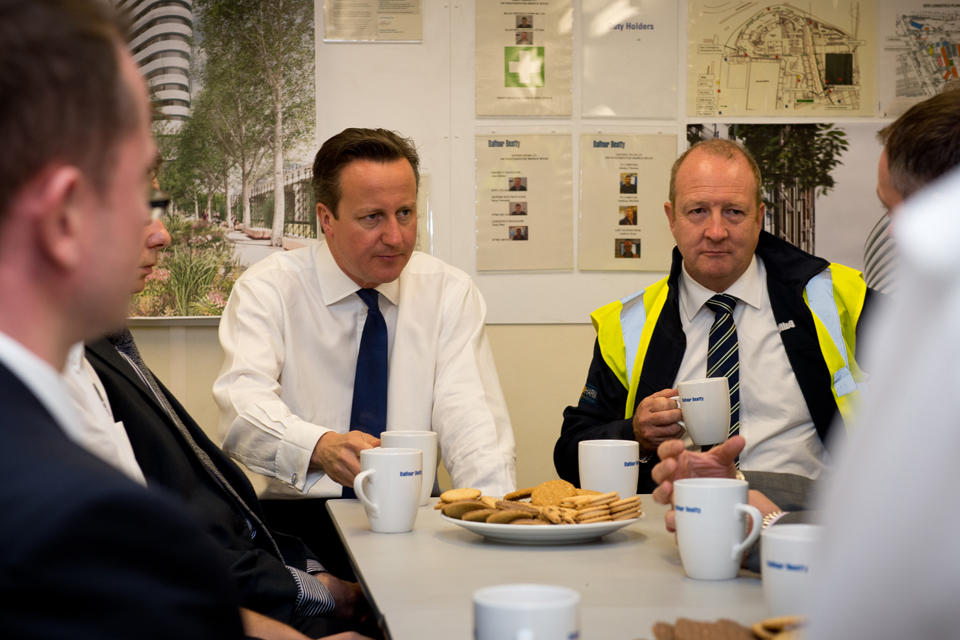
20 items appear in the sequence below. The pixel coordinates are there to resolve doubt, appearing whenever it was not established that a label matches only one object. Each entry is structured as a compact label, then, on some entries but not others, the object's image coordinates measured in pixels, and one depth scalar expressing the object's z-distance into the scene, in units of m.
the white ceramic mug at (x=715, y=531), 1.01
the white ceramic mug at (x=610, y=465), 1.44
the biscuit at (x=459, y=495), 1.37
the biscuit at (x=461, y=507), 1.27
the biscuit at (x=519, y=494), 1.41
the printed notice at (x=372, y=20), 2.78
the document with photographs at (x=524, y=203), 2.85
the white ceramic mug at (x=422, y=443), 1.50
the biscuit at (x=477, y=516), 1.23
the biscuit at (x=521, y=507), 1.24
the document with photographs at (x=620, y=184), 2.87
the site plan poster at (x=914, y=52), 2.89
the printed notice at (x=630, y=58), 2.84
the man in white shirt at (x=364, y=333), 2.03
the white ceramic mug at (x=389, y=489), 1.32
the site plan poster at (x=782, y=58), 2.86
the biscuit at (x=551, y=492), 1.31
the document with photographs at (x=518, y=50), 2.82
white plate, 1.17
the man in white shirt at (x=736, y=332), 1.95
